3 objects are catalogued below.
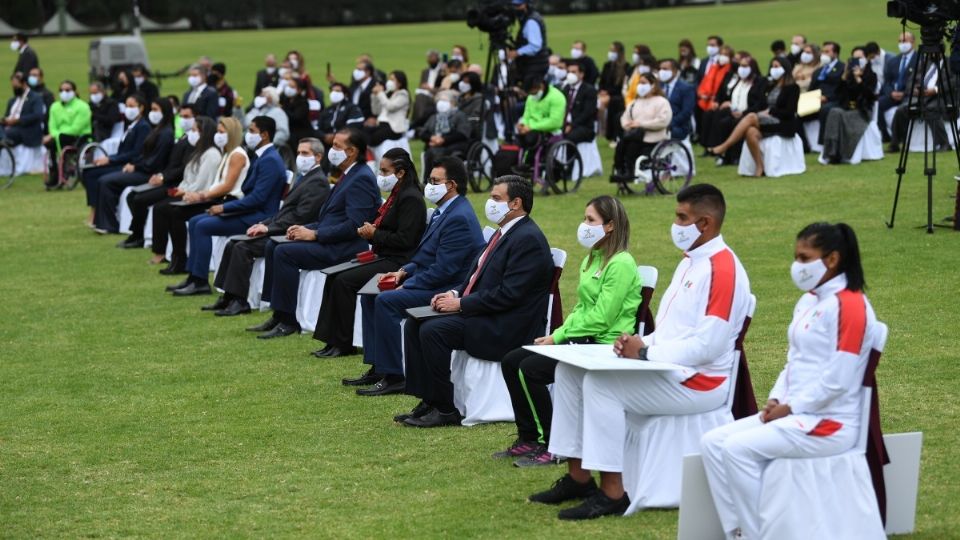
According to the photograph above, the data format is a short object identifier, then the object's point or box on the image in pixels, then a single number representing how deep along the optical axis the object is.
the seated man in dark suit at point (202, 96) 21.36
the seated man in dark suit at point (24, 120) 23.66
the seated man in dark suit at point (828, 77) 21.05
